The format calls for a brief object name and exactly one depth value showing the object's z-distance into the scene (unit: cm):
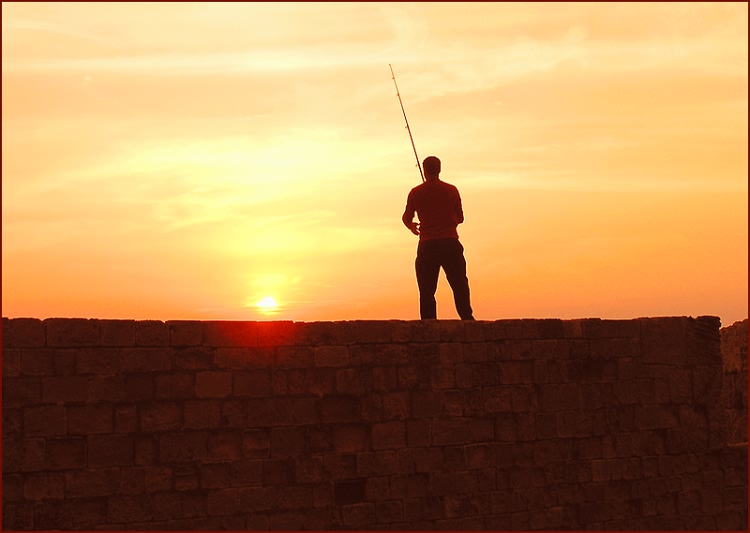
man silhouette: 2077
